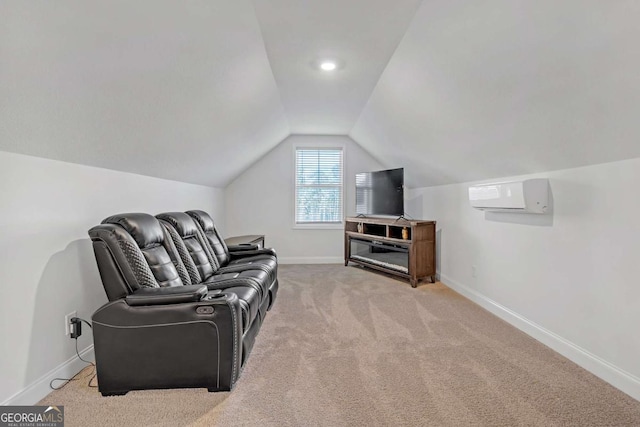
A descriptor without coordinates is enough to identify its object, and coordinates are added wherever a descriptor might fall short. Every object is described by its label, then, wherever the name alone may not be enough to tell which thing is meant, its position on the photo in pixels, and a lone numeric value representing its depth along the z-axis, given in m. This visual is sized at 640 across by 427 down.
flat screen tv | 4.84
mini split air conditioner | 2.64
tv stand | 4.47
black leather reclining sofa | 1.91
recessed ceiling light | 3.06
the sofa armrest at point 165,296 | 1.92
